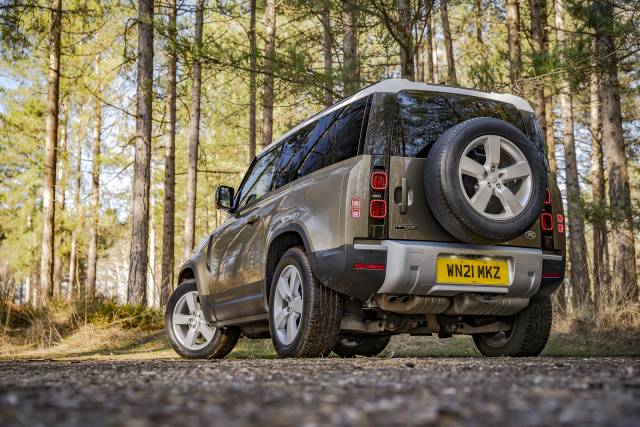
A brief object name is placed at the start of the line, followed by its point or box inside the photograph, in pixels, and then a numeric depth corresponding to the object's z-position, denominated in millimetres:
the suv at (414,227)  4766
